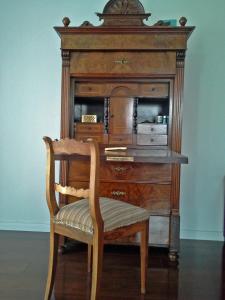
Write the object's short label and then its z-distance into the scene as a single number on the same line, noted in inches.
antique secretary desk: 99.6
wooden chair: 65.2
